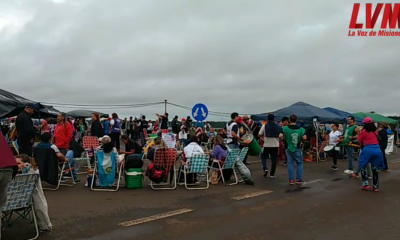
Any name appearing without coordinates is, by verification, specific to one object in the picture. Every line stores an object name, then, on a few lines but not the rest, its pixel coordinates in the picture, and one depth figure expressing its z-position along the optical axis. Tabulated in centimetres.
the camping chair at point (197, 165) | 884
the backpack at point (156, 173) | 855
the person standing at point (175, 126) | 1900
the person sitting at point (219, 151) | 962
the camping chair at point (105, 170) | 841
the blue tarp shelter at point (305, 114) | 1573
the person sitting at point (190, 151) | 910
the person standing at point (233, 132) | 1092
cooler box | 861
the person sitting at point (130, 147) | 933
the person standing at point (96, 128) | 1335
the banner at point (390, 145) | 2222
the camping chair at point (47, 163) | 816
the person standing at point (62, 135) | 951
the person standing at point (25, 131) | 881
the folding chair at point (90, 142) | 1240
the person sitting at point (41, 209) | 516
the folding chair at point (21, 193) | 469
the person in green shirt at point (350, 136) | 1183
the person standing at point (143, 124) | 1995
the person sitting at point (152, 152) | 881
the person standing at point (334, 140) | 1317
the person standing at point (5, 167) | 397
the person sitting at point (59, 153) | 818
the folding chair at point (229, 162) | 941
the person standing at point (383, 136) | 1217
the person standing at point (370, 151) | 862
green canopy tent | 2350
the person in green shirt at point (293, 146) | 955
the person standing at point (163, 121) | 1814
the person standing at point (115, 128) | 1521
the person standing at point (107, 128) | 1609
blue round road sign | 1445
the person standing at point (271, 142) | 1071
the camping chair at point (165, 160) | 862
